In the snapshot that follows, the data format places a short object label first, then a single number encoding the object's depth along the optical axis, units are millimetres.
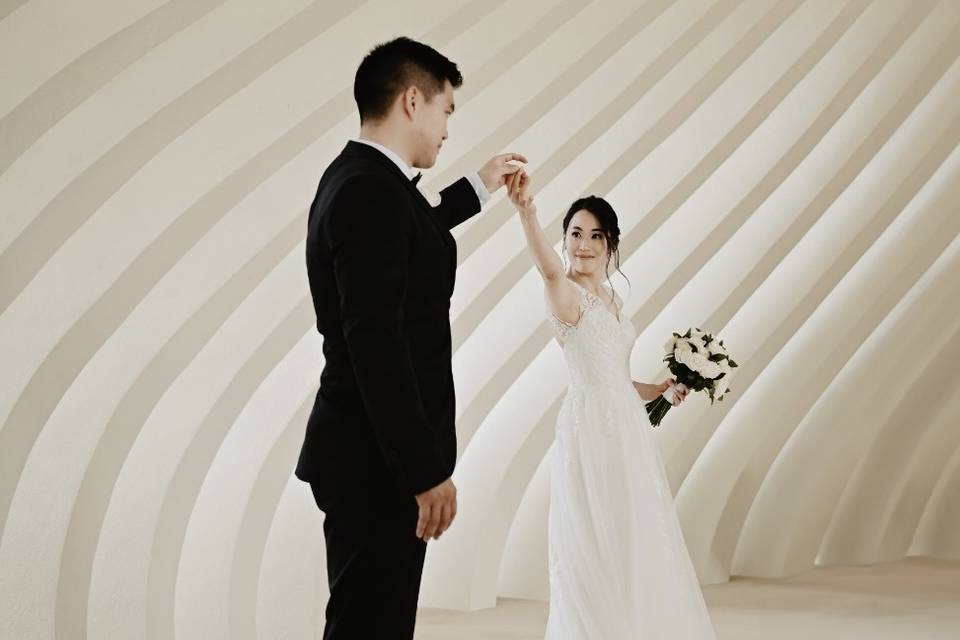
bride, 5109
